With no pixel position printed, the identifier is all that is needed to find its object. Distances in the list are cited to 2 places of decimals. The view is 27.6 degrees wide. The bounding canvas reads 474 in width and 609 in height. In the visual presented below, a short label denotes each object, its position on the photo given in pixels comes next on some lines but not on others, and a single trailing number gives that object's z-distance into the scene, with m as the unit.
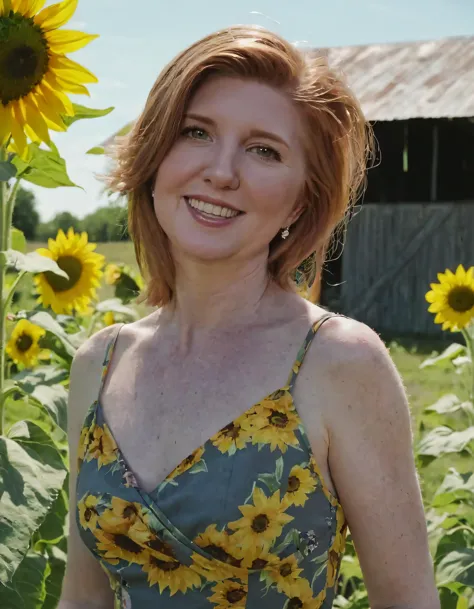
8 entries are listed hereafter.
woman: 1.70
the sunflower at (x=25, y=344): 3.89
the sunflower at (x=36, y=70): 2.16
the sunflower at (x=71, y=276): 3.86
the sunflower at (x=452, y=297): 4.23
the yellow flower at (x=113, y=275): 5.04
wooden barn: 10.83
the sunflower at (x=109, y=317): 4.33
